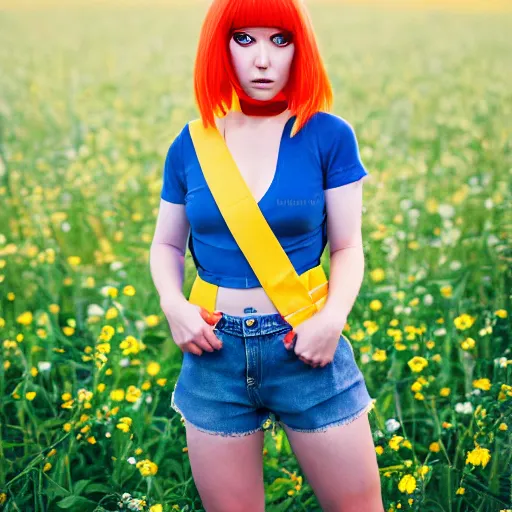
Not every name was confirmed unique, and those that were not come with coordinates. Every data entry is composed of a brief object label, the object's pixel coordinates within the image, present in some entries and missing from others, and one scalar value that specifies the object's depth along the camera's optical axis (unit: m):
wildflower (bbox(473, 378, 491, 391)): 2.46
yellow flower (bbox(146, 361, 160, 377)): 2.69
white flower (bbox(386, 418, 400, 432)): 2.36
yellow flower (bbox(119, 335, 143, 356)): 2.55
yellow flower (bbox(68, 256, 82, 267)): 3.45
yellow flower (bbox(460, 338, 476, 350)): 2.49
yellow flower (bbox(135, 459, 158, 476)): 2.27
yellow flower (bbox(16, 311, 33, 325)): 2.88
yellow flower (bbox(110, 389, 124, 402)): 2.53
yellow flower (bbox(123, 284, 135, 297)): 2.76
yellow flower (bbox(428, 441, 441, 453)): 2.52
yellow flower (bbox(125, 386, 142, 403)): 2.50
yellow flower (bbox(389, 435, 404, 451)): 2.29
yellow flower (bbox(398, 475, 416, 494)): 2.16
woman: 1.74
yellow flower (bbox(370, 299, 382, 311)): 2.86
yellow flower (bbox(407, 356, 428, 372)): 2.47
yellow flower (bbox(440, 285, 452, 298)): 3.14
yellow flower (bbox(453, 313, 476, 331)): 2.64
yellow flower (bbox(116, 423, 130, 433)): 2.35
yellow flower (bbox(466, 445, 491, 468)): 2.17
